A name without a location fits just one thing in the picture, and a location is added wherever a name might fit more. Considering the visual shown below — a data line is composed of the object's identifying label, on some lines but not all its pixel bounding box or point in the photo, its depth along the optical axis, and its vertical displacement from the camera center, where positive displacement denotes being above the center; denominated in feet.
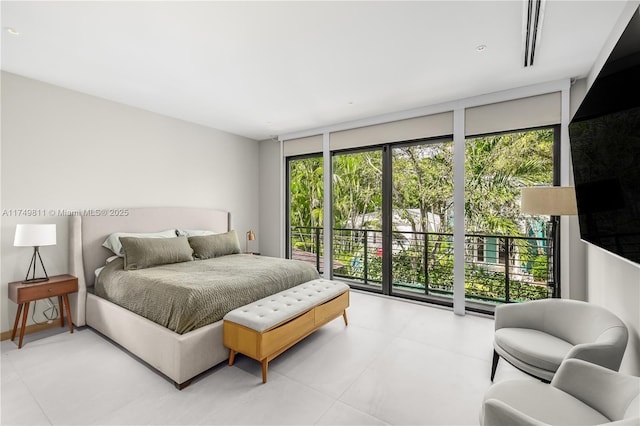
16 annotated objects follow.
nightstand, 8.63 -2.45
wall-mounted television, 3.55 +0.93
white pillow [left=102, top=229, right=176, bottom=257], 10.78 -0.97
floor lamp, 7.47 +0.33
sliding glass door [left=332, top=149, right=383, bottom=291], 15.81 -0.25
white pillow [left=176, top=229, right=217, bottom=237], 13.14 -0.90
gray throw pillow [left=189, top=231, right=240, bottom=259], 12.57 -1.43
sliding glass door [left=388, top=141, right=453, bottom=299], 14.40 -0.35
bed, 6.93 -2.97
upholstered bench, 7.08 -2.92
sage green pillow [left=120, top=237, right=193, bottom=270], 10.16 -1.42
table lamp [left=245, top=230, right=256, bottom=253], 16.50 -1.32
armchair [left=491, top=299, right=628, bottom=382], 5.04 -2.60
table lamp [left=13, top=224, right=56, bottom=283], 8.59 -0.72
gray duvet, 7.43 -2.19
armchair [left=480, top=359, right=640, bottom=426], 3.76 -2.77
